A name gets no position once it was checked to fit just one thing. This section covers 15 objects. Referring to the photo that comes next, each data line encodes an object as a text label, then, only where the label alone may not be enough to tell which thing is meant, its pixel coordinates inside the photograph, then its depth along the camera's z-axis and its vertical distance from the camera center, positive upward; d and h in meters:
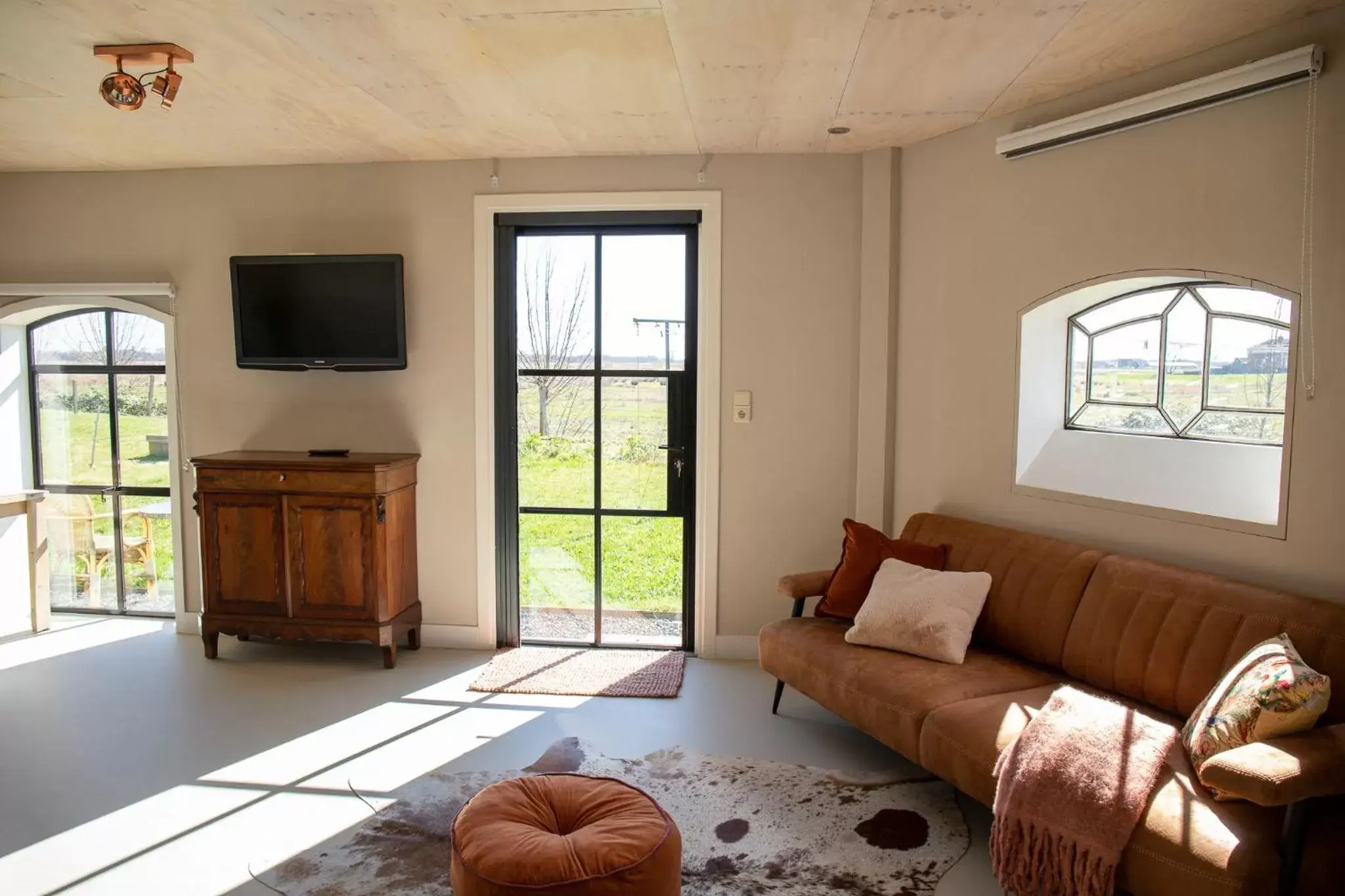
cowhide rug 2.48 -1.39
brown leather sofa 1.92 -0.93
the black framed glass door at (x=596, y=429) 4.53 -0.15
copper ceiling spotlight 2.89 +1.14
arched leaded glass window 3.12 +0.15
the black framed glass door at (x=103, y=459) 5.05 -0.36
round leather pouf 1.97 -1.08
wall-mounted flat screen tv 4.46 +0.46
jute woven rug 4.01 -1.35
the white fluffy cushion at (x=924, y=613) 3.14 -0.81
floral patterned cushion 2.11 -0.77
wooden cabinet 4.21 -0.73
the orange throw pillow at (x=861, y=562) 3.55 -0.68
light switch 4.39 -0.03
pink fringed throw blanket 2.11 -1.03
